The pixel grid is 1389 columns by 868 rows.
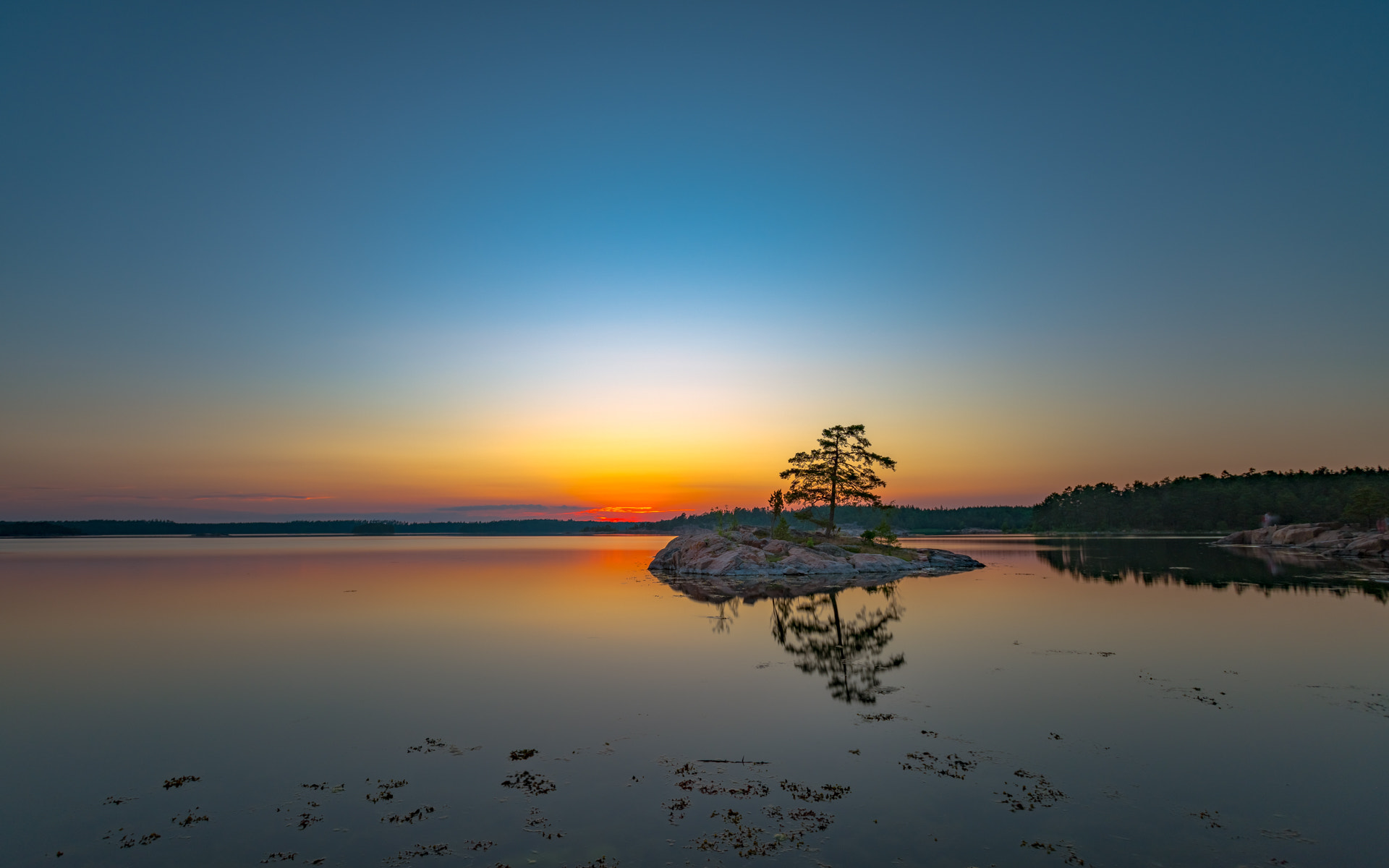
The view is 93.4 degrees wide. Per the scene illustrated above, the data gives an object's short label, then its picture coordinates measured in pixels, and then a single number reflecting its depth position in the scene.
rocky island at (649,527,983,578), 60.78
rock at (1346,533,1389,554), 74.75
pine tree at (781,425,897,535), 73.06
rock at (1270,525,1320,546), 93.09
